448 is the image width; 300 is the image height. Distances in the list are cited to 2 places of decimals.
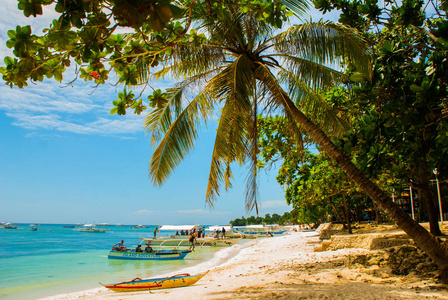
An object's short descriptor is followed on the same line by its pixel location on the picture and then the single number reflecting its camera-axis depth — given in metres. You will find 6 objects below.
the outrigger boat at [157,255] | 18.56
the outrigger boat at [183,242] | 28.44
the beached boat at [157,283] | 8.96
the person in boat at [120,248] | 19.81
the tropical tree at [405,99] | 3.23
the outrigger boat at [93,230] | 87.88
